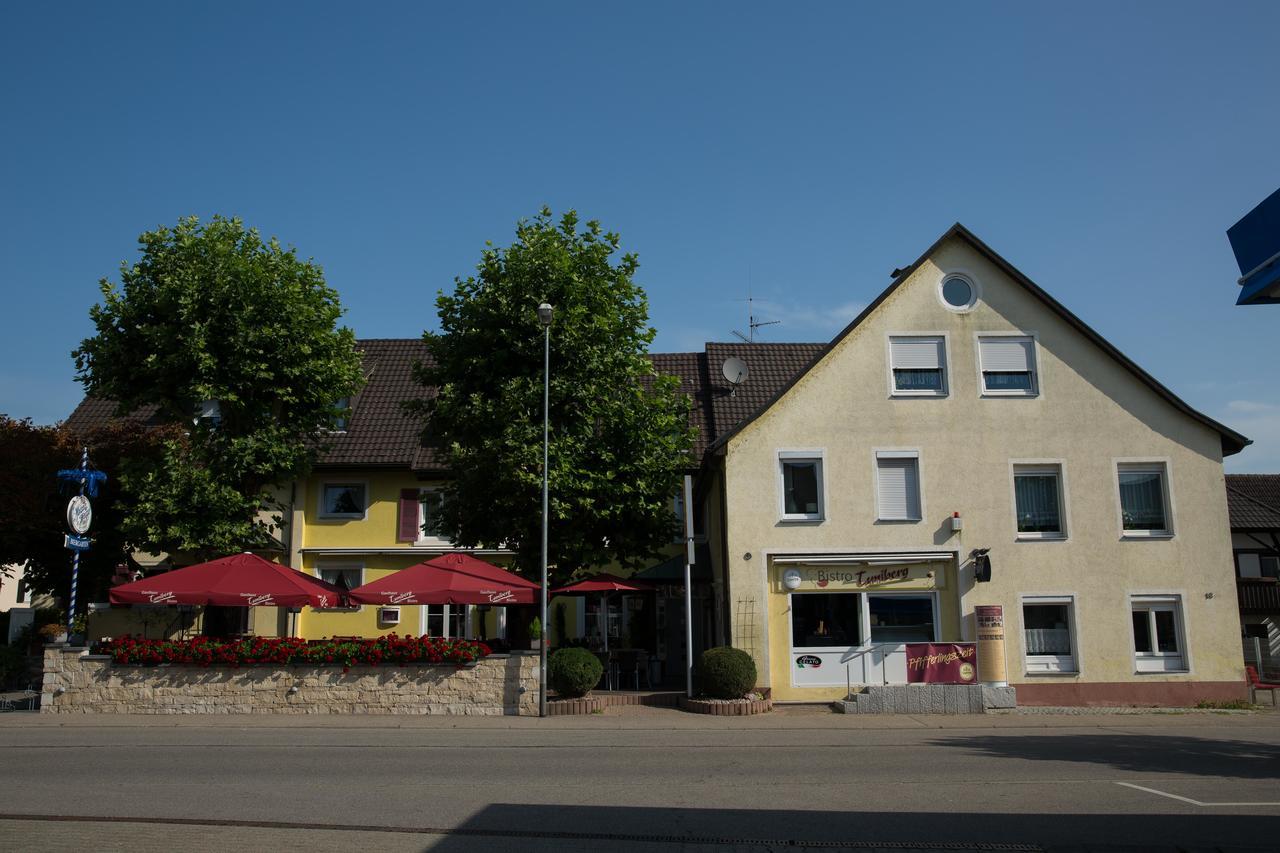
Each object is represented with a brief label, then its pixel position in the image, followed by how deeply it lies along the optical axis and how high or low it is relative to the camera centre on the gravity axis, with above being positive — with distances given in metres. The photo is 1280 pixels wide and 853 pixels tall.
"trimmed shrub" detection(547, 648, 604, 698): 20.23 -1.24
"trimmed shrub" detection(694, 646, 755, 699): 20.14 -1.29
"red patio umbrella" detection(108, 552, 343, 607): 20.16 +0.50
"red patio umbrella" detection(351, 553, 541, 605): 20.31 +0.46
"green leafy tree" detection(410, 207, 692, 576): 22.70 +4.52
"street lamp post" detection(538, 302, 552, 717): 19.66 +3.29
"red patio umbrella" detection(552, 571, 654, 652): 23.48 +0.53
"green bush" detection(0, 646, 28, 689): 23.68 -1.21
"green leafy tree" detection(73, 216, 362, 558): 23.73 +5.78
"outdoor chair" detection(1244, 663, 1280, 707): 21.94 -1.80
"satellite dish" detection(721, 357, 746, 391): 33.59 +7.74
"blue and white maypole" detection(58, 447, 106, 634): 21.78 +2.21
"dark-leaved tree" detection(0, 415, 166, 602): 25.19 +2.88
